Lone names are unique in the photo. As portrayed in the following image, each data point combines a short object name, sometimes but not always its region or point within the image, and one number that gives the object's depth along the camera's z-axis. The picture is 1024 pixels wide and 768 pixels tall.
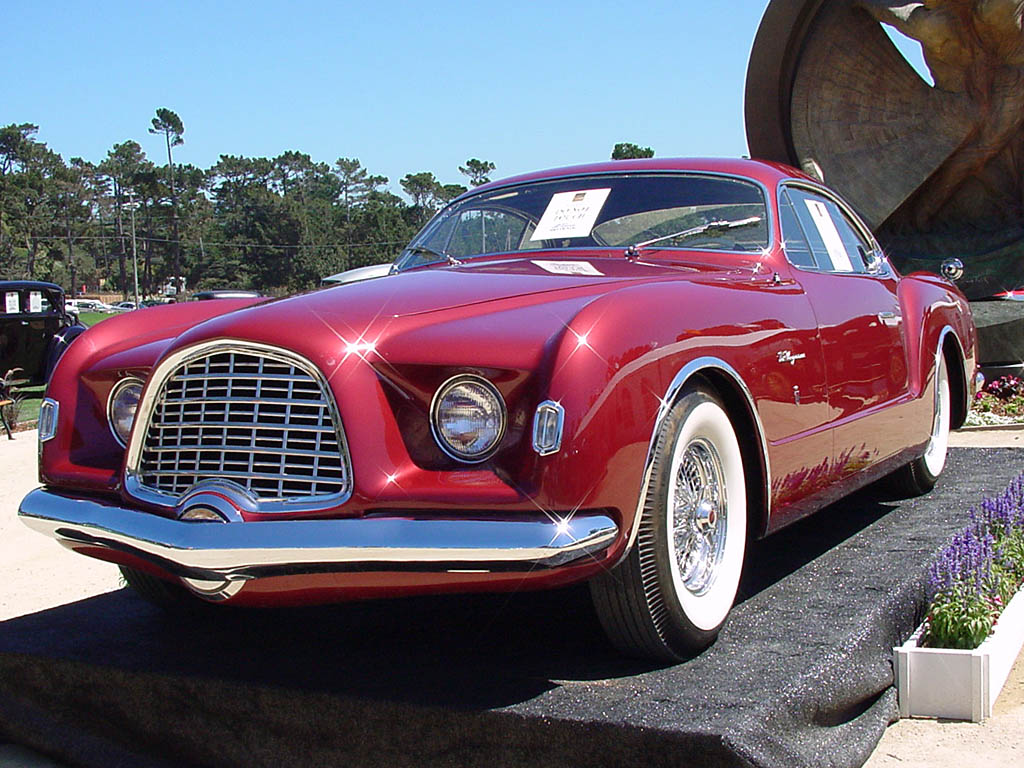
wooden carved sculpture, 14.55
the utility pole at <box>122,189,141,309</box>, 121.43
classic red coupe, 2.44
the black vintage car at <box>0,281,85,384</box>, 16.44
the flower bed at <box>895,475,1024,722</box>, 3.02
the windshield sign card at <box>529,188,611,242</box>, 3.96
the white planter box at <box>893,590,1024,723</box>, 3.01
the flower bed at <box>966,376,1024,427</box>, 9.95
